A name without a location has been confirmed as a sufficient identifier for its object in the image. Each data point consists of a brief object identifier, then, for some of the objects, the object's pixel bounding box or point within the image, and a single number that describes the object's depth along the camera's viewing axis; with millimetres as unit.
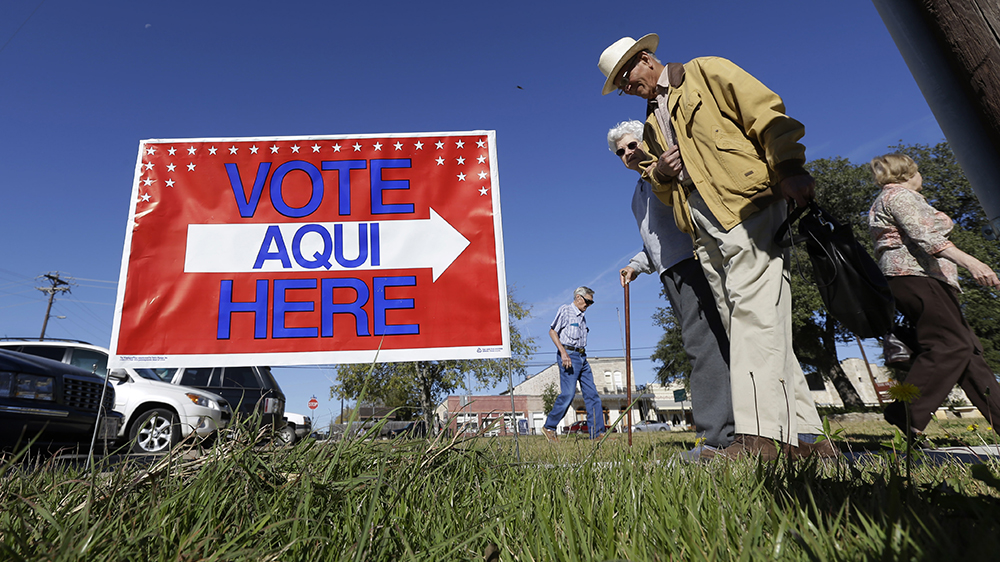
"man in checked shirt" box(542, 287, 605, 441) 6894
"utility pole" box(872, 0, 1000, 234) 948
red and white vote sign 3195
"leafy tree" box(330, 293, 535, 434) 26938
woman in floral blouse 3051
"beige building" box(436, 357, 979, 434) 60406
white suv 7258
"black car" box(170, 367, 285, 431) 8383
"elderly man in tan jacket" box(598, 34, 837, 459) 2379
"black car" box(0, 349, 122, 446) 4449
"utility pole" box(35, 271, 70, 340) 39344
